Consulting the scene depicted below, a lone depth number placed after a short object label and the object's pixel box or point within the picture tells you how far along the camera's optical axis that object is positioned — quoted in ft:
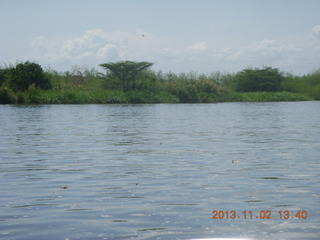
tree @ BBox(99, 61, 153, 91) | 206.80
